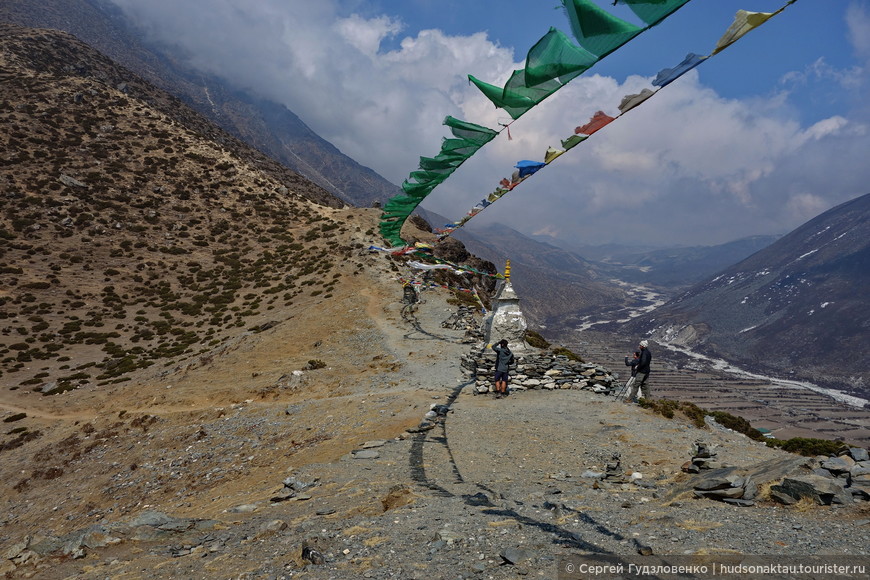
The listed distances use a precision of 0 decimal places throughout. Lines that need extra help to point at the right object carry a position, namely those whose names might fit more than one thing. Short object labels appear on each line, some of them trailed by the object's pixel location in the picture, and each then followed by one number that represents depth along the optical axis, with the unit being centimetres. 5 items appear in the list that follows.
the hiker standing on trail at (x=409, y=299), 3076
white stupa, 1800
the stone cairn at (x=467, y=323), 2440
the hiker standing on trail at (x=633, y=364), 1366
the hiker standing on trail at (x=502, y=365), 1478
